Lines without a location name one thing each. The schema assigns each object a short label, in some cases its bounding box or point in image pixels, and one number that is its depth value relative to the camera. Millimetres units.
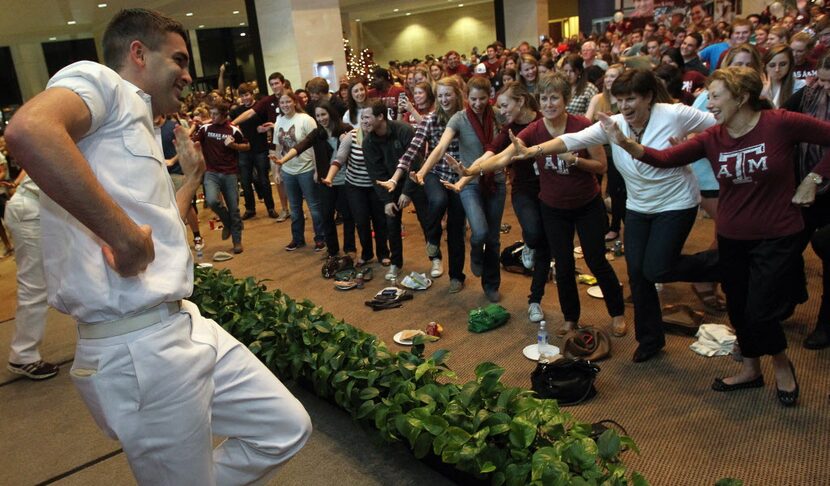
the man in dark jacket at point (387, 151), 5355
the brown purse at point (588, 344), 3932
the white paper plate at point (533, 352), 4059
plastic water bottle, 4062
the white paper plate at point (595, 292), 4935
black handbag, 3443
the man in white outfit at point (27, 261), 4383
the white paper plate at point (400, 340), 4562
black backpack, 5773
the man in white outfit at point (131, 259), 1534
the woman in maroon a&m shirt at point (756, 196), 2951
